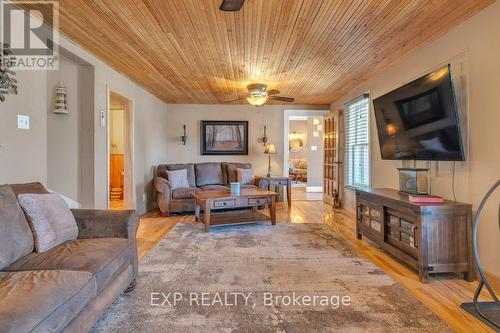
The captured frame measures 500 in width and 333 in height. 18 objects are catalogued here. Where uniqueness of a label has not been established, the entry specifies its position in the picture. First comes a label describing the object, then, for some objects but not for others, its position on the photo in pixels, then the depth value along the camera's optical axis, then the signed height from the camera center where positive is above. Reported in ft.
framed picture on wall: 21.39 +2.22
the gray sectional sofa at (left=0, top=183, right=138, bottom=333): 3.92 -1.87
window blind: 15.12 +1.34
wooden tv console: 7.97 -2.14
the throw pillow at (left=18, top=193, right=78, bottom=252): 6.13 -1.23
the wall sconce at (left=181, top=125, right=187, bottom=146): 21.35 +2.16
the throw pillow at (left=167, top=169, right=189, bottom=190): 17.24 -0.77
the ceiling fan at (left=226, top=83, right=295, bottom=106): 14.53 +3.74
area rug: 5.84 -3.28
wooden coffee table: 13.04 -1.80
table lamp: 20.40 +1.19
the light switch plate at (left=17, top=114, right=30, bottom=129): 7.78 +1.30
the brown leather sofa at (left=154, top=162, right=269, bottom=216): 16.49 -1.06
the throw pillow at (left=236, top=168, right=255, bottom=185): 19.12 -0.73
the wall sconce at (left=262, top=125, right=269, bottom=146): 21.76 +2.15
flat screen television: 8.04 +1.50
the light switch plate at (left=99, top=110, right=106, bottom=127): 11.75 +2.09
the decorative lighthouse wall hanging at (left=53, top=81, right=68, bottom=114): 10.63 +2.63
